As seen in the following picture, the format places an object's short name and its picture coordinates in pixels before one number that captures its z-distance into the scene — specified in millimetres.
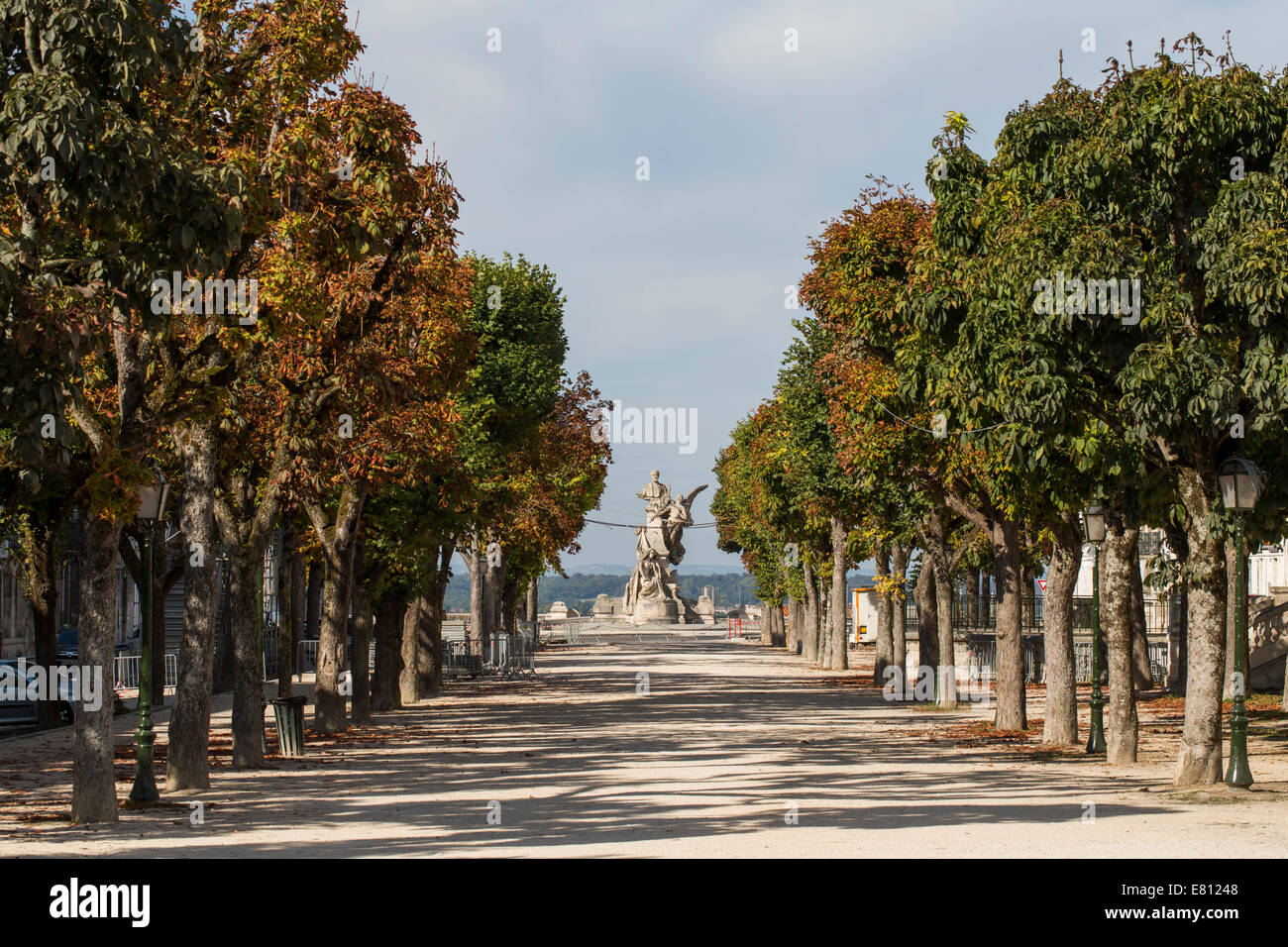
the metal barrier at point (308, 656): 52719
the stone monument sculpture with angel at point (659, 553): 100125
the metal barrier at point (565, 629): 81875
